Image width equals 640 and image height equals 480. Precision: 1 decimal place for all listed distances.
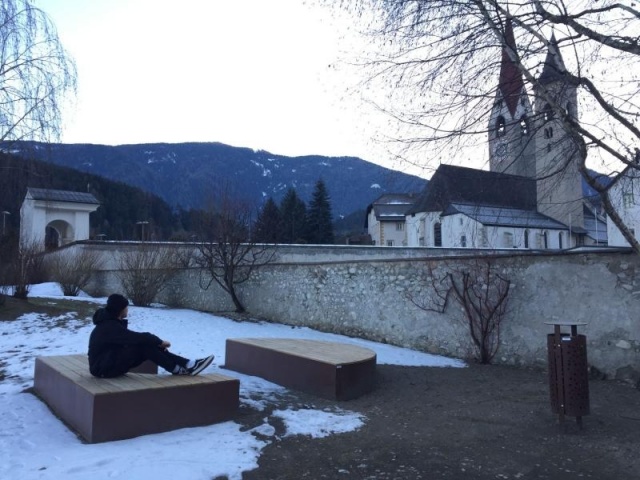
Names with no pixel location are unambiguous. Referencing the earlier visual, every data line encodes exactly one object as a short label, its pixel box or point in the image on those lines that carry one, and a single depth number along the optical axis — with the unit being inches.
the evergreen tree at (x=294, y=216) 2108.8
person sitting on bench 195.5
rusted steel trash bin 207.0
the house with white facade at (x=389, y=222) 2837.1
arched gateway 1036.5
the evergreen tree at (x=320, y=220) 2142.0
